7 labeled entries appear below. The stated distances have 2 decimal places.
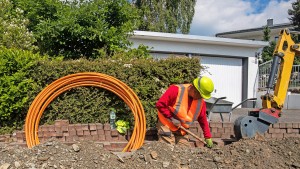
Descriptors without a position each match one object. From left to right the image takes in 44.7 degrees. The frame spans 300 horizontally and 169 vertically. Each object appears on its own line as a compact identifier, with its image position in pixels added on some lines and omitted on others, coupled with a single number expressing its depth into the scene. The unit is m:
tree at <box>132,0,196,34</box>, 22.46
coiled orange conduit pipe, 6.03
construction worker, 5.57
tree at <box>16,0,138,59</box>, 8.42
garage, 14.21
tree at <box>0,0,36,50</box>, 8.94
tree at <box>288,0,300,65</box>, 27.77
